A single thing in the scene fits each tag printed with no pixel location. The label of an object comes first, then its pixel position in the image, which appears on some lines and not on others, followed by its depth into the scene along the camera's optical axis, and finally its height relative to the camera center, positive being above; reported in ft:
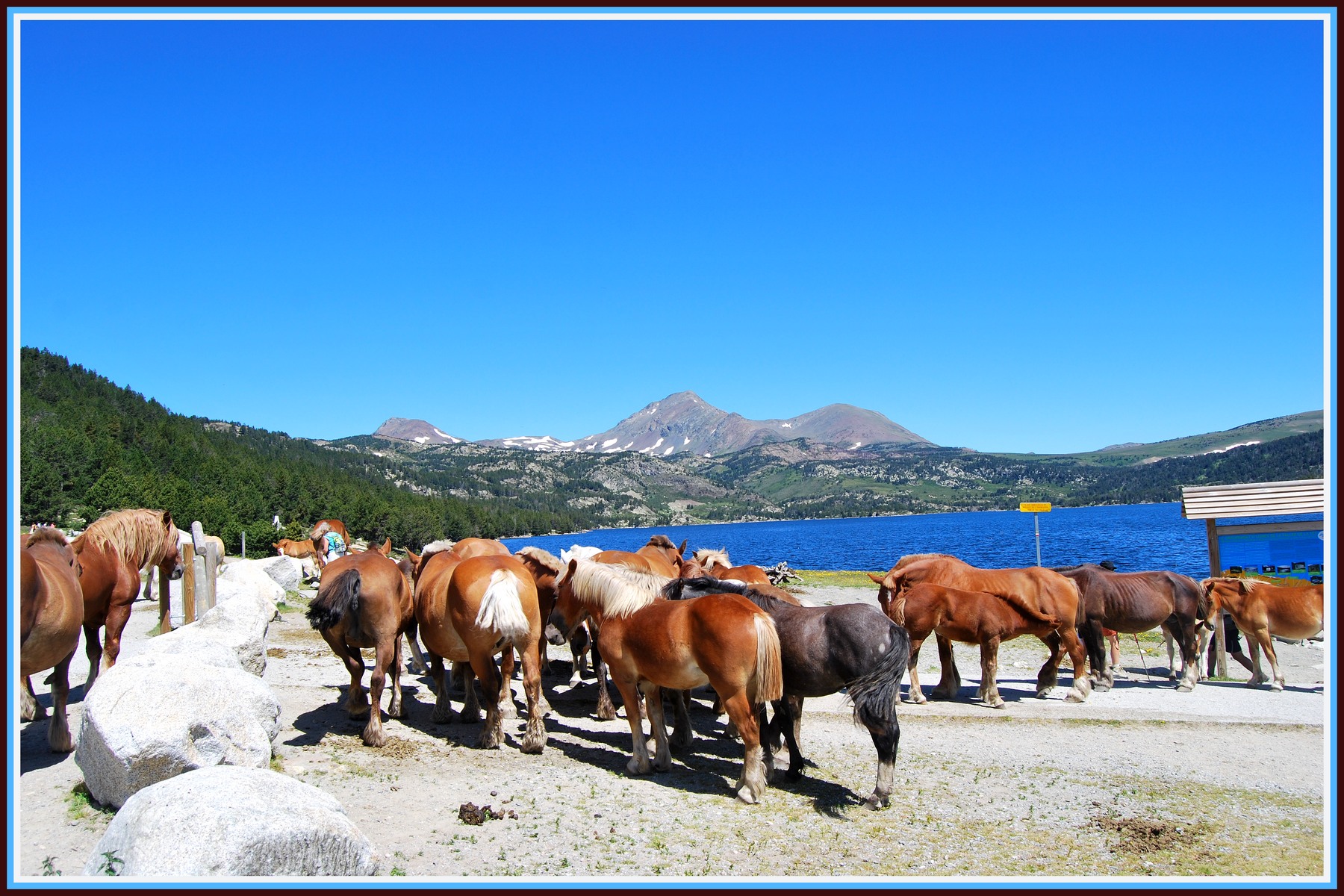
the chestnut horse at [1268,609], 46.73 -9.84
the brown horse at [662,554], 45.85 -6.45
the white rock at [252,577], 71.78 -12.25
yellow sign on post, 85.34 -6.30
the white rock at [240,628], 32.62 -7.90
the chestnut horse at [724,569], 42.02 -6.82
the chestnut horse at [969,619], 40.40 -8.82
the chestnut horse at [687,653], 25.99 -7.03
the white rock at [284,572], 95.72 -15.07
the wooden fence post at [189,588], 46.62 -8.25
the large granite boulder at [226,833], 15.05 -7.69
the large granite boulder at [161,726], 20.94 -7.66
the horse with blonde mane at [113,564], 32.35 -4.98
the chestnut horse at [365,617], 30.71 -6.70
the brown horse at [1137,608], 47.03 -9.61
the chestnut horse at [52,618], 23.94 -5.28
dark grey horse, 25.95 -7.36
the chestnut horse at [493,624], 30.27 -6.91
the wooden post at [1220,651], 53.36 -13.92
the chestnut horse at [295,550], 147.11 -18.48
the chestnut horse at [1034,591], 43.24 -7.84
